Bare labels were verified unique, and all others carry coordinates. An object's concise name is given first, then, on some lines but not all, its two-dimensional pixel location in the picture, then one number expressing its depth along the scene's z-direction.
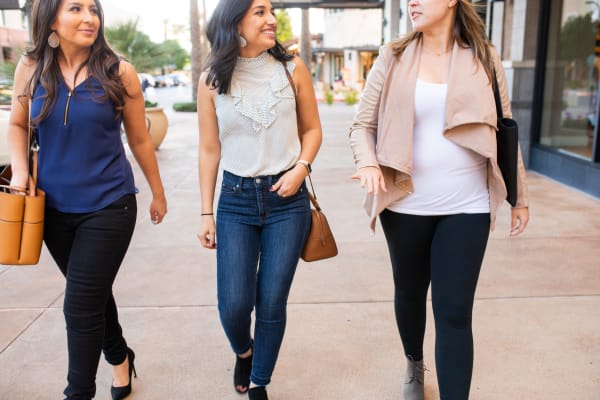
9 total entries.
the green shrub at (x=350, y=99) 24.04
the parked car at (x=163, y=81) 66.07
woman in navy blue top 2.43
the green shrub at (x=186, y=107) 23.80
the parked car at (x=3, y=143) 8.17
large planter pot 11.61
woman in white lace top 2.54
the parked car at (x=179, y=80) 71.56
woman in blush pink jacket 2.35
